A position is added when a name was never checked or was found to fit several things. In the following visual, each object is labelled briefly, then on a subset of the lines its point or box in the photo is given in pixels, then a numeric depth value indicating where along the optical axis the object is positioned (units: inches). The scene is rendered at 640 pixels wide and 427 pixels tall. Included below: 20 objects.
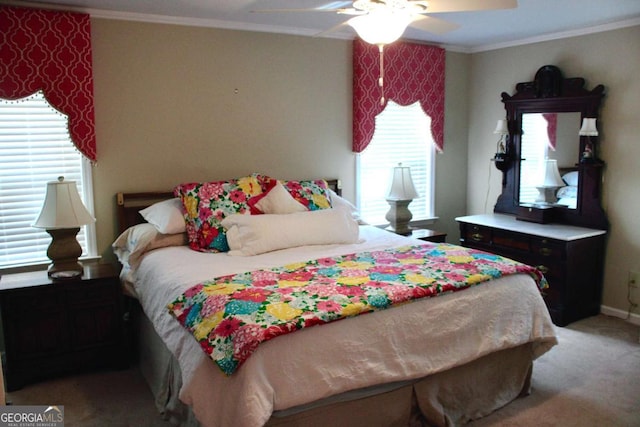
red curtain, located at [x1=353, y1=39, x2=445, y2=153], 182.2
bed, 84.2
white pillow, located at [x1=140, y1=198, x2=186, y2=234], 139.0
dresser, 161.0
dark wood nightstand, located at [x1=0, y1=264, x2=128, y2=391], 123.9
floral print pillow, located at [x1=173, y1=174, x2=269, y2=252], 136.8
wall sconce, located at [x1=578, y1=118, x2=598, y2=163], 164.7
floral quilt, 85.0
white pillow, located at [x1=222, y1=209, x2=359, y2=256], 134.2
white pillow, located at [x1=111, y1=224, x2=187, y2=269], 136.2
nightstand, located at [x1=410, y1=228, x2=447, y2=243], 177.6
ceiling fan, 96.0
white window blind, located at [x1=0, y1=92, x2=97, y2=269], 136.2
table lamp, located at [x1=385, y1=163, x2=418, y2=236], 180.1
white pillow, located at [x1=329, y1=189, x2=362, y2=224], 162.3
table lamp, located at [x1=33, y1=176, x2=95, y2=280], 129.0
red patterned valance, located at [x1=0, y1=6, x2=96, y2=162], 131.0
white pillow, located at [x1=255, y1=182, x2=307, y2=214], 147.9
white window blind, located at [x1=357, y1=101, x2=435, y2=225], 192.7
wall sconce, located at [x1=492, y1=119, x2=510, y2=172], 191.0
